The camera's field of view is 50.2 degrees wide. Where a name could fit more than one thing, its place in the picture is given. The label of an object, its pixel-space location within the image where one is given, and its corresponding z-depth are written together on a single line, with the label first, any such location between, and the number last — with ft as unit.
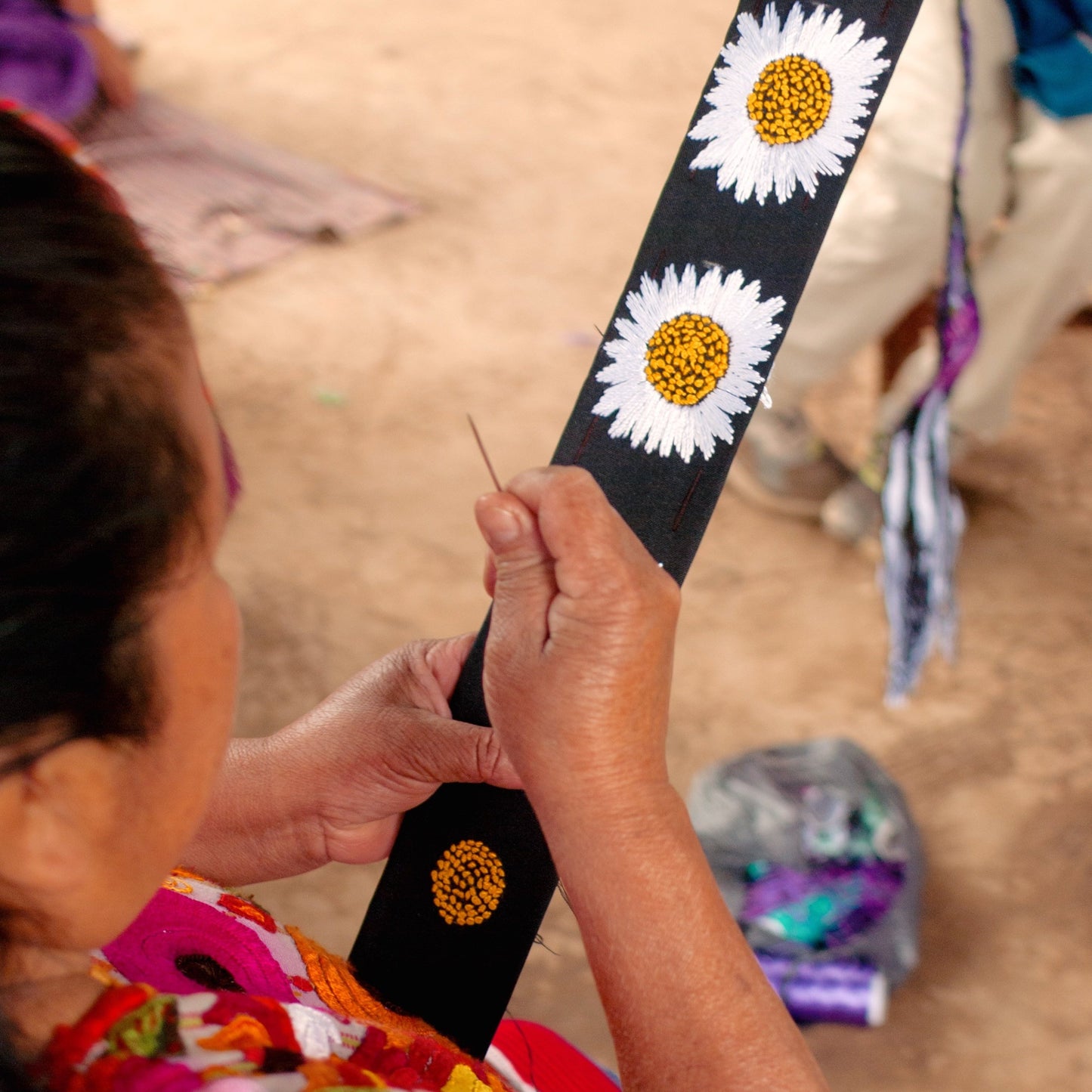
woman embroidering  1.62
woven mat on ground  11.63
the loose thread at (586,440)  2.94
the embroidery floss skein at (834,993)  5.57
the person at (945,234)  7.06
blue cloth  6.77
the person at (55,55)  11.37
